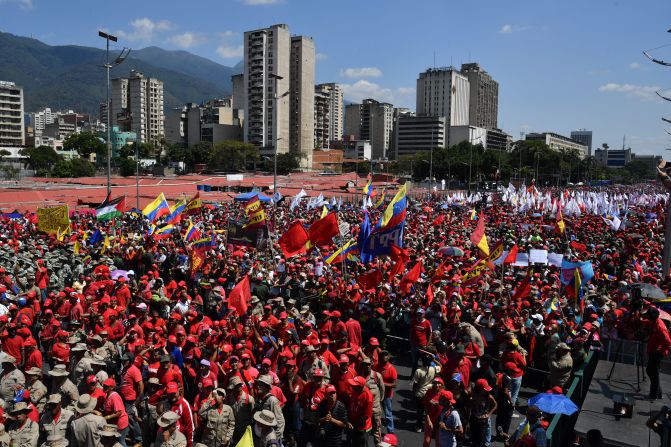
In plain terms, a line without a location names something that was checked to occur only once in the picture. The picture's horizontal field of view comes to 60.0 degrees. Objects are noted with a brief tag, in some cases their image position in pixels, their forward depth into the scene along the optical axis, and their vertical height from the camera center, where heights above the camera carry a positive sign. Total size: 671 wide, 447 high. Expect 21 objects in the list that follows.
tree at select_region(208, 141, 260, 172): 110.06 +2.58
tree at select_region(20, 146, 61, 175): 106.94 +1.31
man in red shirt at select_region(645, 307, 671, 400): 8.65 -2.54
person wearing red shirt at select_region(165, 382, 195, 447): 6.43 -2.68
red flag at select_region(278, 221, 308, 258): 14.39 -1.71
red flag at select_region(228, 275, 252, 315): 10.88 -2.42
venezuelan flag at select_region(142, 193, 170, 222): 20.61 -1.48
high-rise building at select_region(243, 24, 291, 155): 126.06 +19.35
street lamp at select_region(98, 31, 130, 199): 25.56 +5.16
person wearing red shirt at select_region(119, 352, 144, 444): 7.63 -2.90
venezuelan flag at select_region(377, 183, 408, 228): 14.52 -1.01
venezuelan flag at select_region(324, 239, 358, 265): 15.36 -2.13
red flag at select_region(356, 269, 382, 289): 13.16 -2.44
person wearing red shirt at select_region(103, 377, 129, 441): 6.65 -2.81
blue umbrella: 6.23 -2.49
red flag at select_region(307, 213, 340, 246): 14.70 -1.49
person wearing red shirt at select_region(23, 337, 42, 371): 8.35 -2.77
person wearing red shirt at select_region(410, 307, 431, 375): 10.48 -2.85
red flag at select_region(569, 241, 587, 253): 19.49 -2.38
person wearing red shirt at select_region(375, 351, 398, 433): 7.98 -2.76
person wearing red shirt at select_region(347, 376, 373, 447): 6.92 -2.87
